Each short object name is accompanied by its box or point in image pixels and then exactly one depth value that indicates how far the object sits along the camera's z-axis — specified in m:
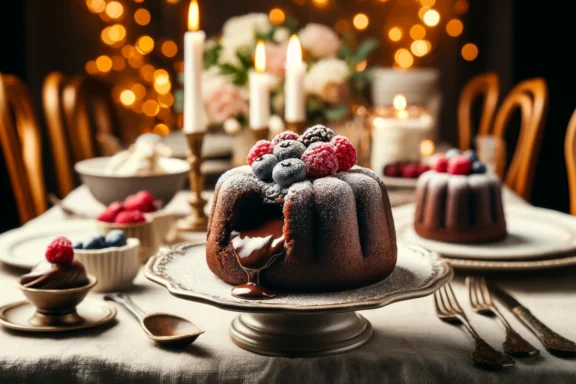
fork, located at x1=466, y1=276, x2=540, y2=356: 0.98
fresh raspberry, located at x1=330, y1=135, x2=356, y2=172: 1.08
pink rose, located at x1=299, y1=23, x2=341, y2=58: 2.47
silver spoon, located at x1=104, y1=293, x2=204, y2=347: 1.01
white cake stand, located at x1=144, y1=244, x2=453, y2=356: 0.91
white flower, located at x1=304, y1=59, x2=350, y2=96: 2.34
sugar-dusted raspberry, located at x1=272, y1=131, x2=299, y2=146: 1.13
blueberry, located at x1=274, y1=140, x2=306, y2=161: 1.06
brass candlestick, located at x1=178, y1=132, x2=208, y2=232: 1.74
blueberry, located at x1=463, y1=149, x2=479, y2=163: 1.54
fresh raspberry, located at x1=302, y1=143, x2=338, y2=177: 1.05
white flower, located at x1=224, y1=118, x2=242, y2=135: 2.33
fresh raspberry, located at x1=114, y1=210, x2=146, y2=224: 1.42
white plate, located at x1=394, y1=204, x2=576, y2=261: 1.35
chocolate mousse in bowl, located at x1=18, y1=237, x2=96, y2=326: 1.07
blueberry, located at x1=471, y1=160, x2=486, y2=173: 1.53
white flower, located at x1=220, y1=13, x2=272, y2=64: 2.44
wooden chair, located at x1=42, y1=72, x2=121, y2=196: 2.79
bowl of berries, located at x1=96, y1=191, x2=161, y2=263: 1.41
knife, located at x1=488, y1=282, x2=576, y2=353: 0.99
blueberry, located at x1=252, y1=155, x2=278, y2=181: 1.05
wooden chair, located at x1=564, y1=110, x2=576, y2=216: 2.12
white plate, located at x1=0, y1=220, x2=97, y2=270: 1.37
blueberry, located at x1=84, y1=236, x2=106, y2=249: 1.26
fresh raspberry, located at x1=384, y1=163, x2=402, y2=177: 2.16
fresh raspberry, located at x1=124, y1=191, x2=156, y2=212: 1.53
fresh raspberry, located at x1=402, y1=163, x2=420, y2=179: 2.13
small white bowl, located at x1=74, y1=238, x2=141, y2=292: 1.24
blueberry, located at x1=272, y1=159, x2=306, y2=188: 1.03
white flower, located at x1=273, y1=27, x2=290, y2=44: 2.49
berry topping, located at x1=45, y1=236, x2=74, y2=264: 1.09
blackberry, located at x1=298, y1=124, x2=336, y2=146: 1.12
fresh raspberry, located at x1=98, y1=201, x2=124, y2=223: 1.44
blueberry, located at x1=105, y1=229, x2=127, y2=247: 1.29
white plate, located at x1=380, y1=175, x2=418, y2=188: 2.08
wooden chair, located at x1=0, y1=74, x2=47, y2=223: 2.32
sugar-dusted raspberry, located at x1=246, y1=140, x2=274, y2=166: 1.11
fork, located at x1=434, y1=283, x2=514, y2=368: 0.95
